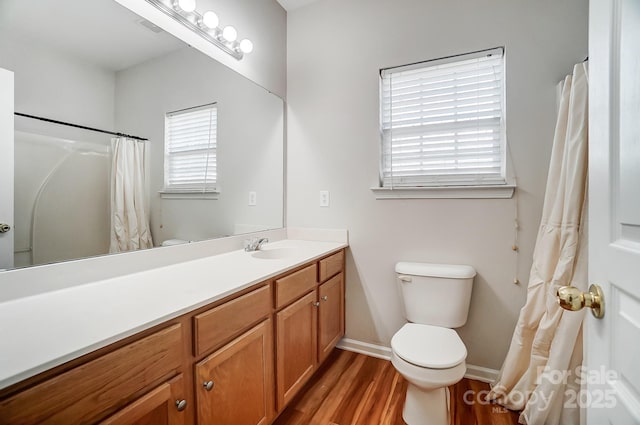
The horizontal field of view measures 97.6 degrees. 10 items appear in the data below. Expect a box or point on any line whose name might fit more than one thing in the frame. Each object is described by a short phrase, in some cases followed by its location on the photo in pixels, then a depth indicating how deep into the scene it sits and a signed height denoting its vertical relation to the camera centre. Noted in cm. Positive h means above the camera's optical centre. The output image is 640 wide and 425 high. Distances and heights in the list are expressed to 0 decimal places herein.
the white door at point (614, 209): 49 +0
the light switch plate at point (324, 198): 214 +9
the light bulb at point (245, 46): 176 +103
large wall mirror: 93 +39
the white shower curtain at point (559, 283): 131 -36
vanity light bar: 136 +99
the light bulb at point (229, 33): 162 +102
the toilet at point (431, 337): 126 -67
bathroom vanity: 60 -41
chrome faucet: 179 -22
